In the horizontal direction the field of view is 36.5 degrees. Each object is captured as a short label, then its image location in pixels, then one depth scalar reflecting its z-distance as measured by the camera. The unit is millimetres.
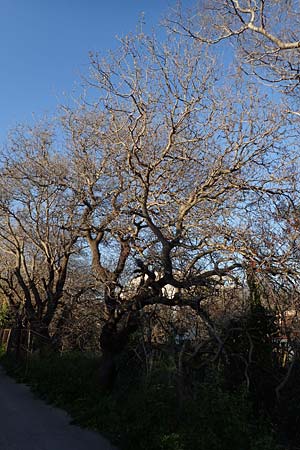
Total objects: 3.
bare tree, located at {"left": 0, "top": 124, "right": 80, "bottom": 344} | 12750
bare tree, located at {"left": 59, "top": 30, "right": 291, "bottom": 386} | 8805
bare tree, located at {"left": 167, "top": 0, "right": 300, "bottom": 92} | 7441
